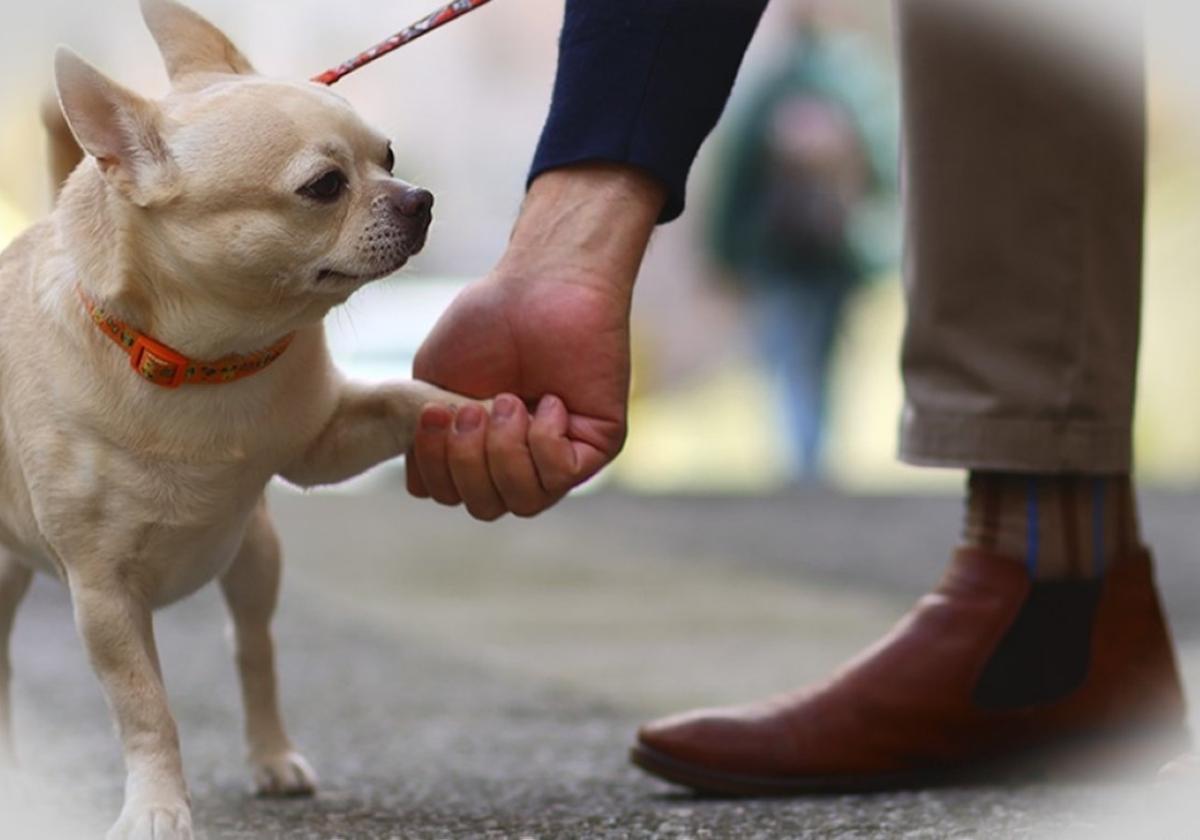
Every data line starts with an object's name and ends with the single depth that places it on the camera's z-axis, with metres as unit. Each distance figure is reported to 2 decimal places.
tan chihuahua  3.86
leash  4.13
